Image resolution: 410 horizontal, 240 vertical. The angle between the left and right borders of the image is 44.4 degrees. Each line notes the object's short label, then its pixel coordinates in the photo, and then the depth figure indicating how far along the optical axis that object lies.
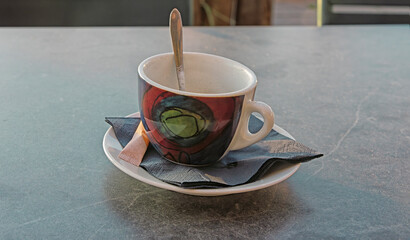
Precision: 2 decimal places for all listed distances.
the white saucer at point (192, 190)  0.45
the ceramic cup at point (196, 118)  0.47
